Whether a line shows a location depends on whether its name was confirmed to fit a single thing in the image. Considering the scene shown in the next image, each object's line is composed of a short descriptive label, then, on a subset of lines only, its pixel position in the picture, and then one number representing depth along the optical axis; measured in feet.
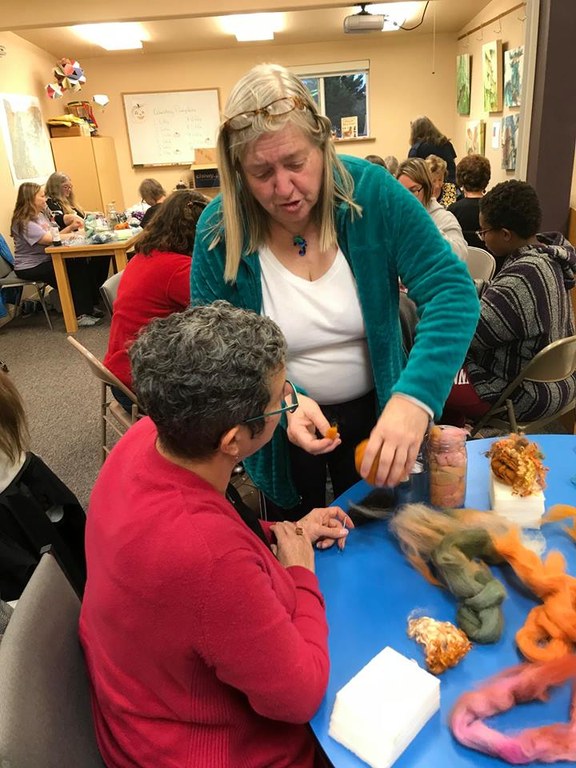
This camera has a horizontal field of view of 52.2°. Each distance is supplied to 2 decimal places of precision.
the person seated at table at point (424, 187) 11.25
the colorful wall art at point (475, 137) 23.88
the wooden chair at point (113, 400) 7.71
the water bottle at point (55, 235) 17.95
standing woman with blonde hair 3.73
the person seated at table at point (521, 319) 7.56
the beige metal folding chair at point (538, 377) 7.07
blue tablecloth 2.61
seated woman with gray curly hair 2.57
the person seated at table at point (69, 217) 20.18
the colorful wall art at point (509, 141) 18.99
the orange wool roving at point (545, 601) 2.94
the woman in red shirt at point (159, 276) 8.67
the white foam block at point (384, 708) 2.51
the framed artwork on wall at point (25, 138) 21.11
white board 28.81
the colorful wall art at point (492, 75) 20.61
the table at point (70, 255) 17.42
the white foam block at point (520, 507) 3.91
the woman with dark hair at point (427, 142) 17.89
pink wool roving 2.47
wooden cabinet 25.50
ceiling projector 20.43
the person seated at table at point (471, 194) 13.83
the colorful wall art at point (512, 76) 18.00
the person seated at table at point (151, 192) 20.39
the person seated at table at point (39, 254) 18.63
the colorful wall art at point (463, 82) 25.57
